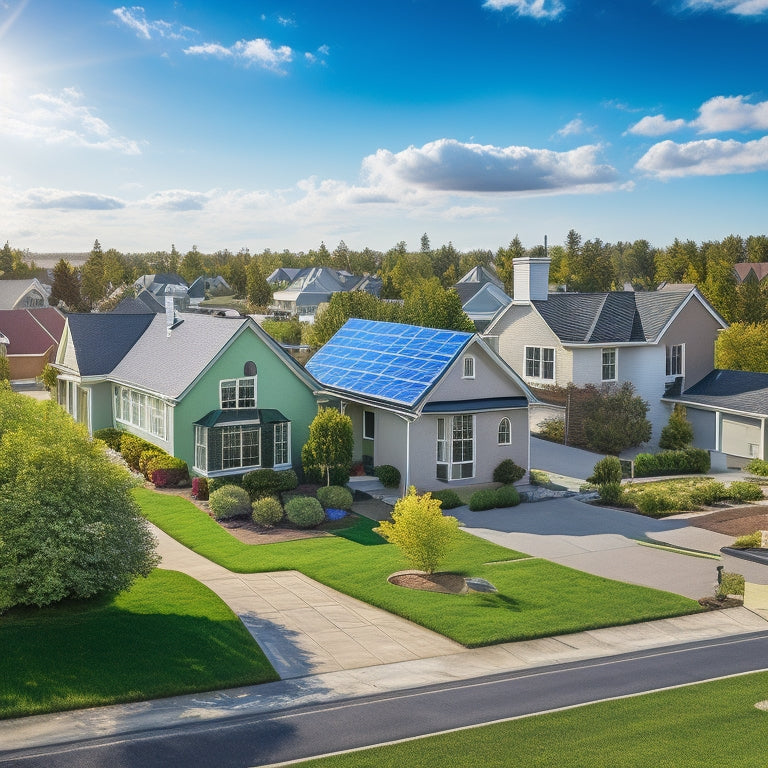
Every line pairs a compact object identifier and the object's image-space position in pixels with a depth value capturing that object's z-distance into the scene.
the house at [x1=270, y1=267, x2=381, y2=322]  116.12
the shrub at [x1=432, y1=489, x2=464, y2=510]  29.95
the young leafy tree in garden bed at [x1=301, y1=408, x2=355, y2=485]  30.80
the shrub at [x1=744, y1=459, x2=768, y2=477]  36.53
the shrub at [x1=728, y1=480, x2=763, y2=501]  31.72
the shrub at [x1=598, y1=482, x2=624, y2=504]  31.16
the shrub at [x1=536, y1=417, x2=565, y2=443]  41.88
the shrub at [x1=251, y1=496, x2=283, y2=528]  27.44
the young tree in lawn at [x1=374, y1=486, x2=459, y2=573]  21.56
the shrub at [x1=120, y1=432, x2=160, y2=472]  33.44
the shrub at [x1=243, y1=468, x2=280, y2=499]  29.50
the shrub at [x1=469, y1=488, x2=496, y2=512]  29.83
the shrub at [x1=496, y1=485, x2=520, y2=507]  30.22
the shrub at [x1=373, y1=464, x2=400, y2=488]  31.31
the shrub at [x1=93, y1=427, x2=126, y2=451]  35.84
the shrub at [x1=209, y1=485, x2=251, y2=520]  27.92
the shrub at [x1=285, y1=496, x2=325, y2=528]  27.44
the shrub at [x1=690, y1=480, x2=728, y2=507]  31.39
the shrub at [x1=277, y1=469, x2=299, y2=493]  30.14
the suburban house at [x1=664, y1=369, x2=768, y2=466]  39.19
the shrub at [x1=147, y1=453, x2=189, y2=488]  31.30
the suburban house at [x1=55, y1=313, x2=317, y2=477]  31.66
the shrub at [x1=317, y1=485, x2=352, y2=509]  29.05
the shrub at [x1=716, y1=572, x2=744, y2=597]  21.77
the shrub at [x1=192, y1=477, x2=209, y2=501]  30.09
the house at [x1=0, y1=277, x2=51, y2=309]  92.94
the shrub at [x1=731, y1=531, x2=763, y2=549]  24.94
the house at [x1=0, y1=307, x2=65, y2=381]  65.19
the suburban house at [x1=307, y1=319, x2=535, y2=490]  31.16
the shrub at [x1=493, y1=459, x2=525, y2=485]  32.19
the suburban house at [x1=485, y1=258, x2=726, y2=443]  42.94
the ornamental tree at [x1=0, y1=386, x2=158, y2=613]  16.84
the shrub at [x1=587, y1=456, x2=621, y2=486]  33.66
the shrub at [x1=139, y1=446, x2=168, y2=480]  32.16
